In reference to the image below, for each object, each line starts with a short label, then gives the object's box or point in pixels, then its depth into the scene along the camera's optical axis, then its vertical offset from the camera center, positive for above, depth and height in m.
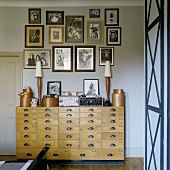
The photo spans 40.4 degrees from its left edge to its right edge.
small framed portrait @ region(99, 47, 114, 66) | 4.86 +0.64
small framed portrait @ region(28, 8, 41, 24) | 4.89 +1.48
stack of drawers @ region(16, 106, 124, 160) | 4.30 -0.87
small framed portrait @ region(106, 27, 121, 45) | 4.86 +1.04
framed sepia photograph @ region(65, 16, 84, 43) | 4.88 +1.19
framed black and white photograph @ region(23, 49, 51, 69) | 4.89 +0.58
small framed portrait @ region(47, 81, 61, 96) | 4.87 -0.05
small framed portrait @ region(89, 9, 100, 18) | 4.88 +1.51
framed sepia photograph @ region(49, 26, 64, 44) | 4.88 +1.07
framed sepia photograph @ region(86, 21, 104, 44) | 4.88 +1.13
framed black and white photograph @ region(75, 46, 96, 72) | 4.88 +0.58
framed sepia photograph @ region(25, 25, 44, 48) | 4.89 +1.03
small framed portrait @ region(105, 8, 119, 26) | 4.86 +1.45
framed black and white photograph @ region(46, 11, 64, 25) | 4.88 +1.44
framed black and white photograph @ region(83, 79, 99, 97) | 4.84 -0.03
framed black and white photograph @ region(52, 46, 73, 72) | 4.88 +0.60
